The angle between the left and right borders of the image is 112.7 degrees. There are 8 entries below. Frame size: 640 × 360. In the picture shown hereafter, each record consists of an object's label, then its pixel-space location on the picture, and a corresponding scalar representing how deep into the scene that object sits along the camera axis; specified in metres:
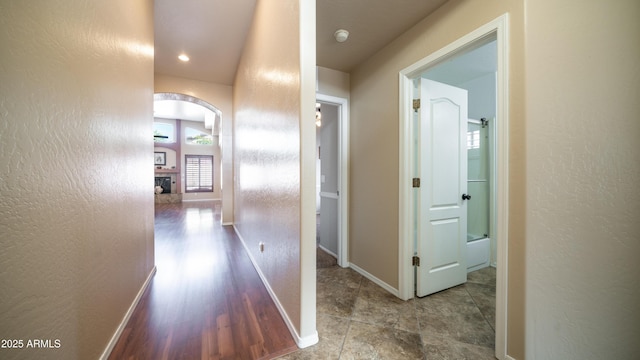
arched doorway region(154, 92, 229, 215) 8.91
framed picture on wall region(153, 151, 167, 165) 9.02
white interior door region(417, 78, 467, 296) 2.06
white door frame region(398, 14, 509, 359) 1.33
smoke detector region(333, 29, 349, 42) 2.03
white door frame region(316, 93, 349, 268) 2.78
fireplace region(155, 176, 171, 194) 8.97
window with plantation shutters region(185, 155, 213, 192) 9.59
